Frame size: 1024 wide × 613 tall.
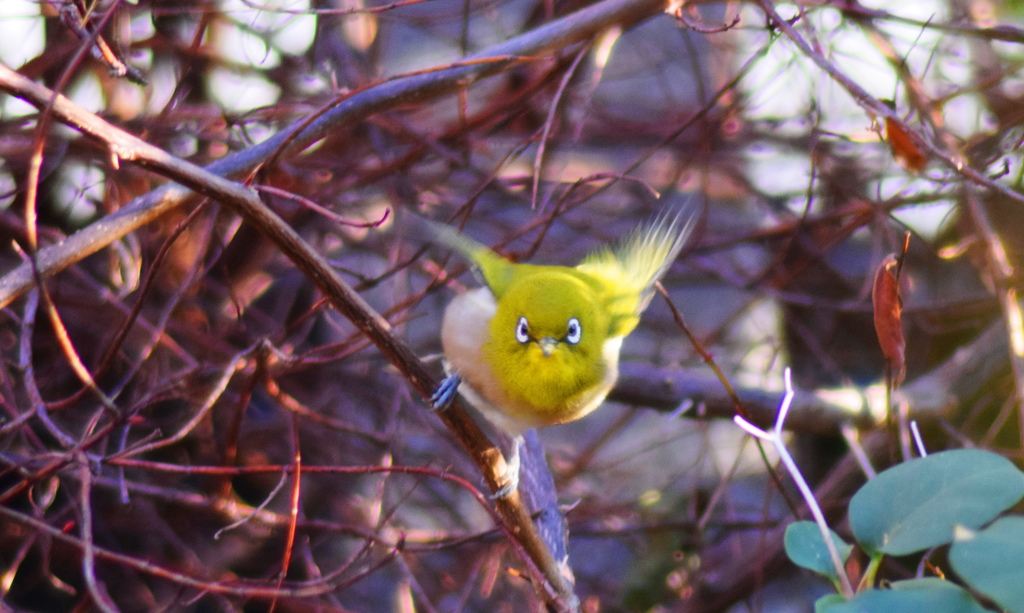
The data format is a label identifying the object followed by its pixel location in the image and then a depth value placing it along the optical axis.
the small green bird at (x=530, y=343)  2.52
